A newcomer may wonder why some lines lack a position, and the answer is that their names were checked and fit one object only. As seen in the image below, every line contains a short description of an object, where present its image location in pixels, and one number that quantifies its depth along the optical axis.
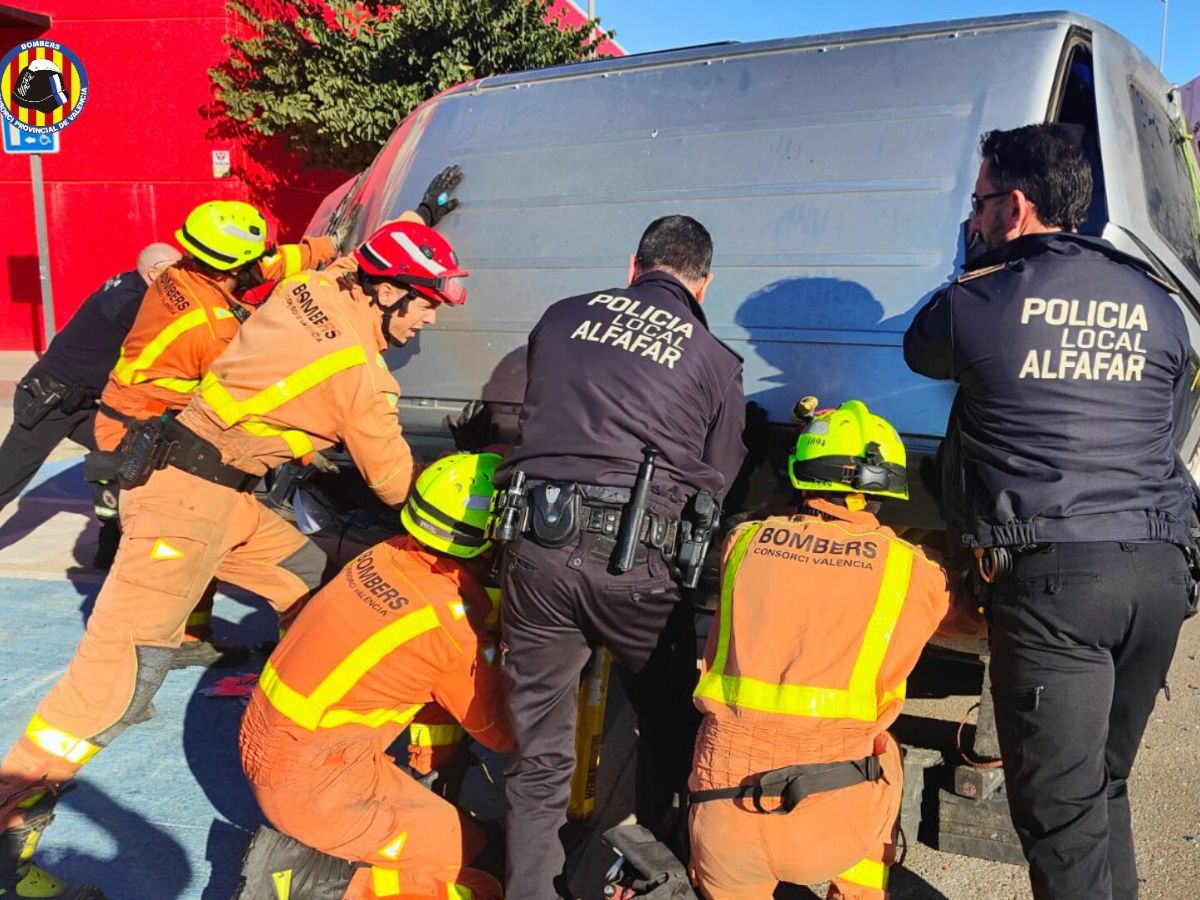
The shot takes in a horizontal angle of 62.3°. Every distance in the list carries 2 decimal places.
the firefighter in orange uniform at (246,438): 2.67
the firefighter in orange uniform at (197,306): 3.47
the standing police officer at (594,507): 2.28
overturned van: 2.63
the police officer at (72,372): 4.43
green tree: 8.16
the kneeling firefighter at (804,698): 2.02
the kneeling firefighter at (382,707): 2.29
